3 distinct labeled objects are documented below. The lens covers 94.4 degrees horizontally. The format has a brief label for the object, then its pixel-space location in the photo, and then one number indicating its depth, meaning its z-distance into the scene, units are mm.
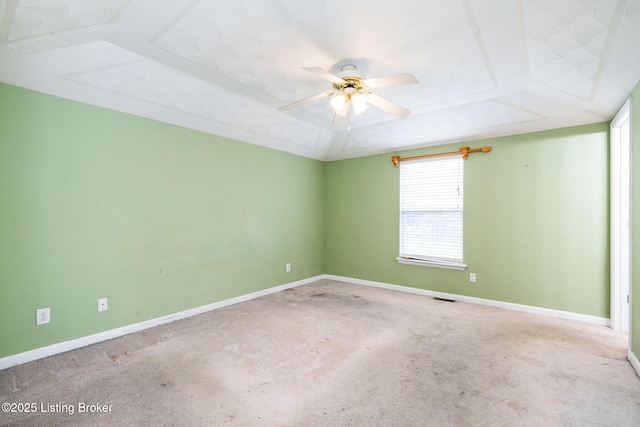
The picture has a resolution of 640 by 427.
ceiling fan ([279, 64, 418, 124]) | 2089
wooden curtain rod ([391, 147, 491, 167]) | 3889
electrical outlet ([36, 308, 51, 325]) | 2398
